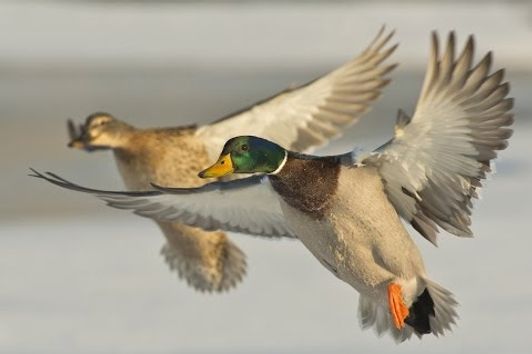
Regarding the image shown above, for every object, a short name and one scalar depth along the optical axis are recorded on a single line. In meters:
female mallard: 13.79
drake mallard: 9.84
